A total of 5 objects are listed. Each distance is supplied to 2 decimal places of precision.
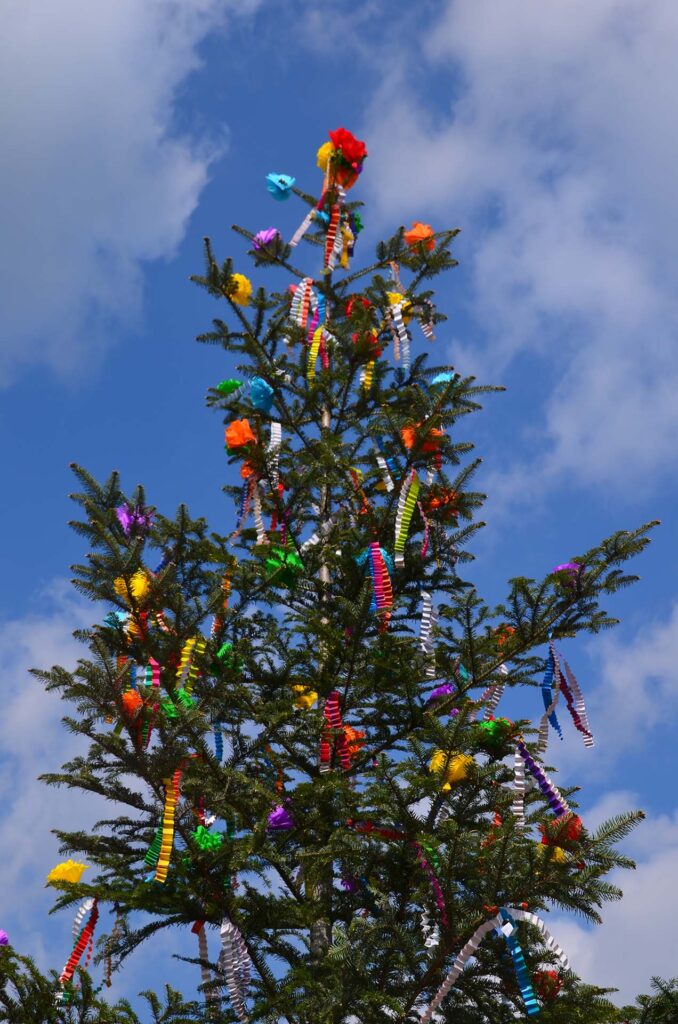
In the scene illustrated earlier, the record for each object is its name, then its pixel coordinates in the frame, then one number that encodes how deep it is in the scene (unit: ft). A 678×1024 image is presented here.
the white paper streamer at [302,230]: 32.53
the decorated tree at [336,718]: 18.71
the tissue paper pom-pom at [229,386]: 29.89
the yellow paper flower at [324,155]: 33.47
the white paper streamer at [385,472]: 28.23
